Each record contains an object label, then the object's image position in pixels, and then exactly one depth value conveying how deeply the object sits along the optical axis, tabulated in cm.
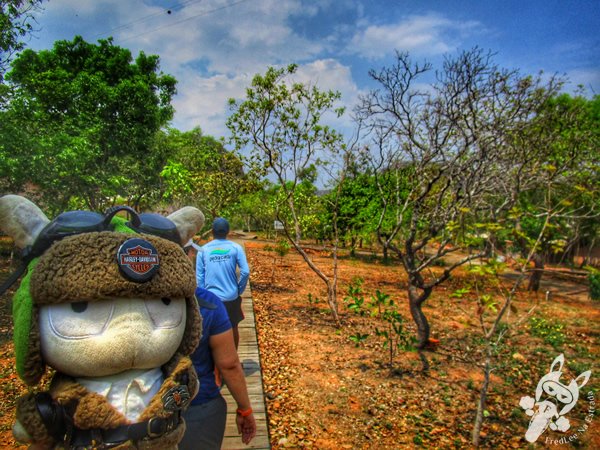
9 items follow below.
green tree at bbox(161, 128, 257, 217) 1233
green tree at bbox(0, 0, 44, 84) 678
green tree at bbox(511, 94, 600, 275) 590
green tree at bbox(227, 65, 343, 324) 712
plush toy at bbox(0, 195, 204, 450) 138
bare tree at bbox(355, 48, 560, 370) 506
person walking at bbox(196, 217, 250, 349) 404
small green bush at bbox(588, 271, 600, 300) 1152
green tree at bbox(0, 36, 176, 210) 755
